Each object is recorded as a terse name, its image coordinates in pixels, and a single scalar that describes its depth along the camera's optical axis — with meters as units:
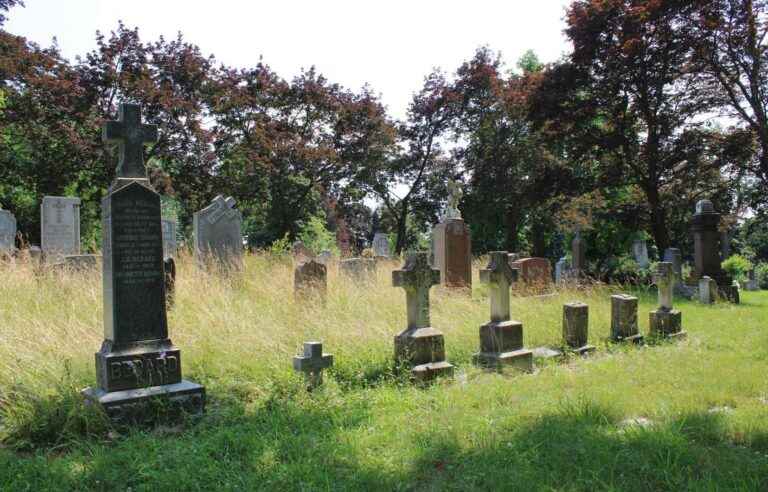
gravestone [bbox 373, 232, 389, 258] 24.47
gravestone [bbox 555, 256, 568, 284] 24.88
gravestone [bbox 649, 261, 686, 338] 9.10
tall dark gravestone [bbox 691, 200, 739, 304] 16.43
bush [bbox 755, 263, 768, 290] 33.12
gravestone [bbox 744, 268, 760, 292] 27.89
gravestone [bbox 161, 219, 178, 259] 17.78
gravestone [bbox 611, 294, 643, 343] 8.50
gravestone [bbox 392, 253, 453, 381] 6.31
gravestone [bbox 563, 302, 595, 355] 7.92
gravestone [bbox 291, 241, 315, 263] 15.19
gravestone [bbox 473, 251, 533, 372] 6.88
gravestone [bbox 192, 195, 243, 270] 13.31
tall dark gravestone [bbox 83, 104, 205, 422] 4.87
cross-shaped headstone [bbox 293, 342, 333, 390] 5.49
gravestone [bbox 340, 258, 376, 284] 12.59
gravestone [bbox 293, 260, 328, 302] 8.96
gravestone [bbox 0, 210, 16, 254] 16.96
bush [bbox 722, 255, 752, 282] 20.31
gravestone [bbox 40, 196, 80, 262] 16.72
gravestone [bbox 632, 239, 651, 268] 27.19
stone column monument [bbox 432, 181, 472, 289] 13.93
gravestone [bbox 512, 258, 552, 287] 13.80
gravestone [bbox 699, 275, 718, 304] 14.63
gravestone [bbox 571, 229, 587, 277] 21.32
